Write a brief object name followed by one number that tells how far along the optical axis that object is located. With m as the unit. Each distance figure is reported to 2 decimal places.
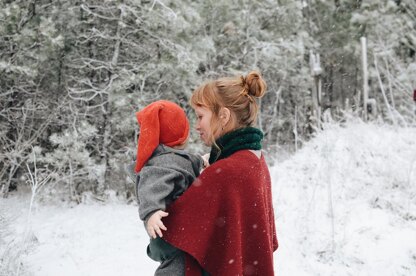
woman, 1.79
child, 1.76
